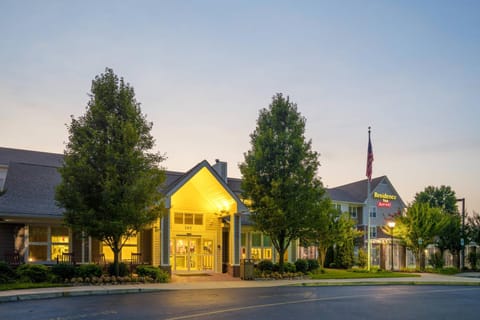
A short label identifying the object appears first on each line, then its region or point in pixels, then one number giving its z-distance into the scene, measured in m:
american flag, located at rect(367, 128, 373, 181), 32.62
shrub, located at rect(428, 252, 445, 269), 40.03
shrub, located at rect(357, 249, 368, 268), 39.34
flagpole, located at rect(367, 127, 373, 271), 32.60
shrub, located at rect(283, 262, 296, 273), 27.38
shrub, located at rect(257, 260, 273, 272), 27.32
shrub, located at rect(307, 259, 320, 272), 29.94
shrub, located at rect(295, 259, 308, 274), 28.06
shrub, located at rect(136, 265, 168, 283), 22.36
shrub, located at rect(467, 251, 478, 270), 42.72
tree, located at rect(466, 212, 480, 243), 41.71
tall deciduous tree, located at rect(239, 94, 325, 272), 26.12
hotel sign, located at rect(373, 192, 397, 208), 49.67
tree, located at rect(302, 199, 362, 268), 26.67
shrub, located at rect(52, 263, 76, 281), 20.86
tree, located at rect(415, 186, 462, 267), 40.61
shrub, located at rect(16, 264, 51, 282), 20.41
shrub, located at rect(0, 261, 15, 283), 19.88
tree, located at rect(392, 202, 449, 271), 37.50
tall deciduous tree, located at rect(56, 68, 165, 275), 20.66
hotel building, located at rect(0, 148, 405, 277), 23.77
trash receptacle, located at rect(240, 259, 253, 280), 25.19
